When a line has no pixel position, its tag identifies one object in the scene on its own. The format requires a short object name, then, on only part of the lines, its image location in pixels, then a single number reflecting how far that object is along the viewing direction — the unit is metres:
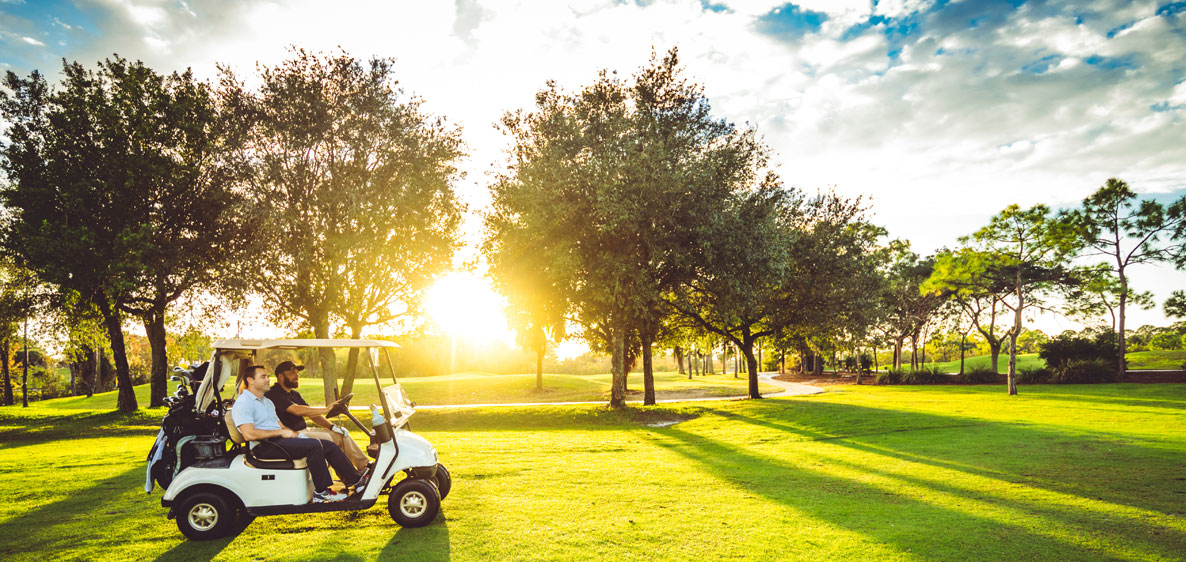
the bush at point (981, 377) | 39.28
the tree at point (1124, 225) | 33.16
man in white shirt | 7.22
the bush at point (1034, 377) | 35.38
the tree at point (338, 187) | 23.89
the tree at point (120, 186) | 22.19
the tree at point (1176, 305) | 42.53
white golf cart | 7.22
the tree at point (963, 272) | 29.52
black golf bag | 7.43
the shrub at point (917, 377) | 42.66
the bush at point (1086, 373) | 33.19
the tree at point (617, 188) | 21.91
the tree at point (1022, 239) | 27.62
